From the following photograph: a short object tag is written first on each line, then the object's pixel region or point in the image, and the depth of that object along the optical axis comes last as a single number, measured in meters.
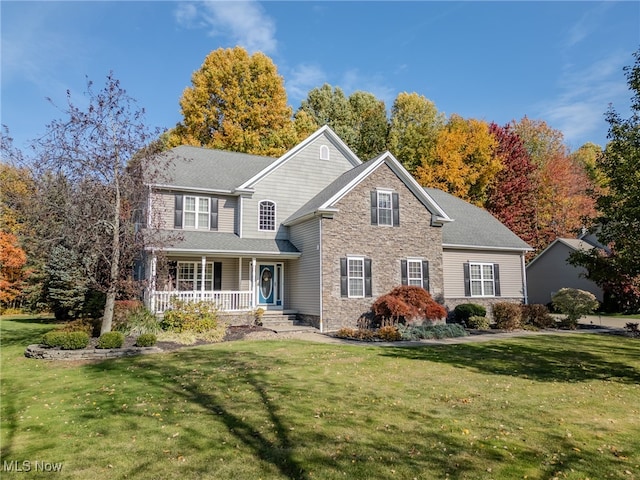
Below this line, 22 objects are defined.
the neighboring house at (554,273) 31.02
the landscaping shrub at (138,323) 15.52
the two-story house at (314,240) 18.83
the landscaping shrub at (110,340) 12.56
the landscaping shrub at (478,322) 20.42
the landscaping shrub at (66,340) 12.36
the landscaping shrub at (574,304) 21.20
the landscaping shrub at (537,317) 21.27
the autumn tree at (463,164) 36.16
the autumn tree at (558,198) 38.44
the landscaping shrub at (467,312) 21.16
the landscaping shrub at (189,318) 16.12
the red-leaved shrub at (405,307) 17.94
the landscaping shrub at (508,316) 20.05
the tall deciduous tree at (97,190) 13.48
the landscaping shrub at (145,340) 13.13
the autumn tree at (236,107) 34.81
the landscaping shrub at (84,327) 14.66
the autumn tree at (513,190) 37.16
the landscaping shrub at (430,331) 16.48
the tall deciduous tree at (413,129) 39.19
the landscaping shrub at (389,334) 16.14
